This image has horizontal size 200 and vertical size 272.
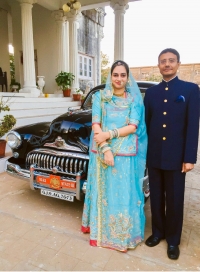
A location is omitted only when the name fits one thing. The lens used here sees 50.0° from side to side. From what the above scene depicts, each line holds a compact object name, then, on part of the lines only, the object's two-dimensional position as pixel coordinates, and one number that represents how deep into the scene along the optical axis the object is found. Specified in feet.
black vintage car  7.48
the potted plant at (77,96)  31.07
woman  5.79
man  5.53
